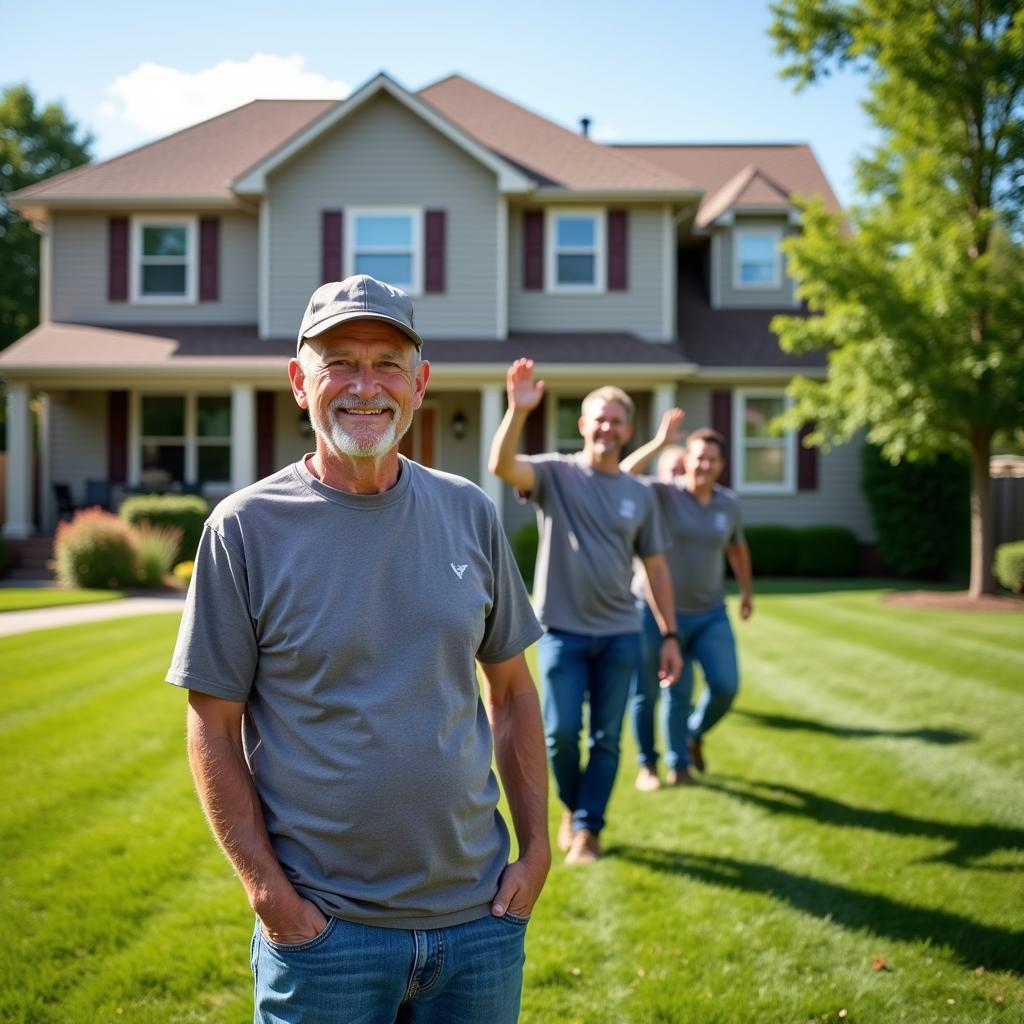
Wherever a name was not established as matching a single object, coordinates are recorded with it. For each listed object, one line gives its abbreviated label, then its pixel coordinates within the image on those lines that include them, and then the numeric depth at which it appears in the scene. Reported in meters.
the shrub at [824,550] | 18.11
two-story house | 17.12
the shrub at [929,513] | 17.50
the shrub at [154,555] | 14.70
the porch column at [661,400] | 17.27
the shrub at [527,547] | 15.80
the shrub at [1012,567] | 15.26
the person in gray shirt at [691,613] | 6.04
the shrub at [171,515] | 15.80
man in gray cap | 1.92
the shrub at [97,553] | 14.40
